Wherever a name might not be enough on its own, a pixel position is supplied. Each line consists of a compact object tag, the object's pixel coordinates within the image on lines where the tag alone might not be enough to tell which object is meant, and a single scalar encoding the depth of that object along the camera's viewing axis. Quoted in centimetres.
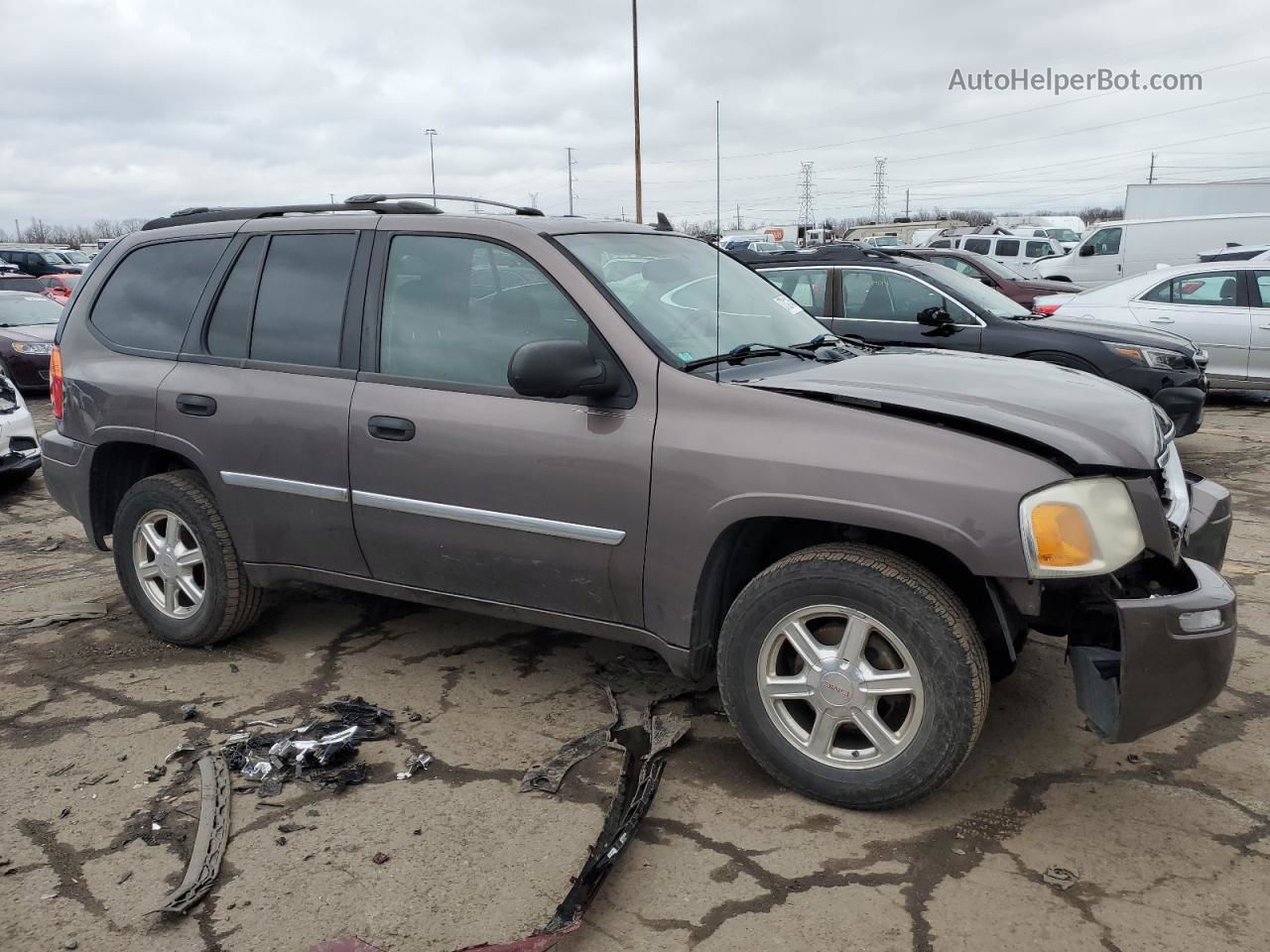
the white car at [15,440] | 752
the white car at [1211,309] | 1027
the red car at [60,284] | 1915
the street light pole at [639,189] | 2099
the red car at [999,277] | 1299
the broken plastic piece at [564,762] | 321
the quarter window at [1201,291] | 1048
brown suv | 281
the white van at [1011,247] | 2412
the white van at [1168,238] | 1938
